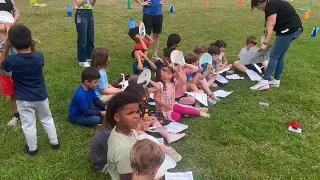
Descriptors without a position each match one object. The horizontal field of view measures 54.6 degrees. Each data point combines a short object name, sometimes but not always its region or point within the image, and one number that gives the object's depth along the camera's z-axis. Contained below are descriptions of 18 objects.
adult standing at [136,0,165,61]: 6.36
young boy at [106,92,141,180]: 2.65
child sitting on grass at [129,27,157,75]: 5.30
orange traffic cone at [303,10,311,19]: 11.76
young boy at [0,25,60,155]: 3.04
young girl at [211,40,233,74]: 5.96
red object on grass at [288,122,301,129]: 4.18
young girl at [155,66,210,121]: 4.30
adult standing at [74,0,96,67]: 5.85
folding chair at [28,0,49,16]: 11.35
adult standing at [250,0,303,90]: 4.97
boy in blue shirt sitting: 3.86
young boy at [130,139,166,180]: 2.22
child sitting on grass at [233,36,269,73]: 6.17
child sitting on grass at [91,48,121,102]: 4.27
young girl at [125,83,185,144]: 3.56
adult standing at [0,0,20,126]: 3.67
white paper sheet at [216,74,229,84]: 5.68
